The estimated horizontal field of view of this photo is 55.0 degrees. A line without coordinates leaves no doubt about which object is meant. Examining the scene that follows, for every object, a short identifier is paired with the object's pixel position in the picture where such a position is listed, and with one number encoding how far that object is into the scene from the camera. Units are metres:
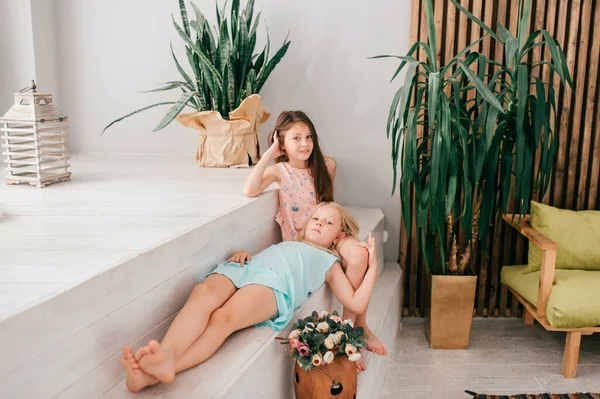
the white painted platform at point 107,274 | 1.17
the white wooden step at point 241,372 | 1.41
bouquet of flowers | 1.69
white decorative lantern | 2.58
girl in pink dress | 2.52
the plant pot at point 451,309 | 3.05
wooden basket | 1.73
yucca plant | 2.74
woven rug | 2.54
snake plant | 3.14
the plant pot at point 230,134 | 3.15
